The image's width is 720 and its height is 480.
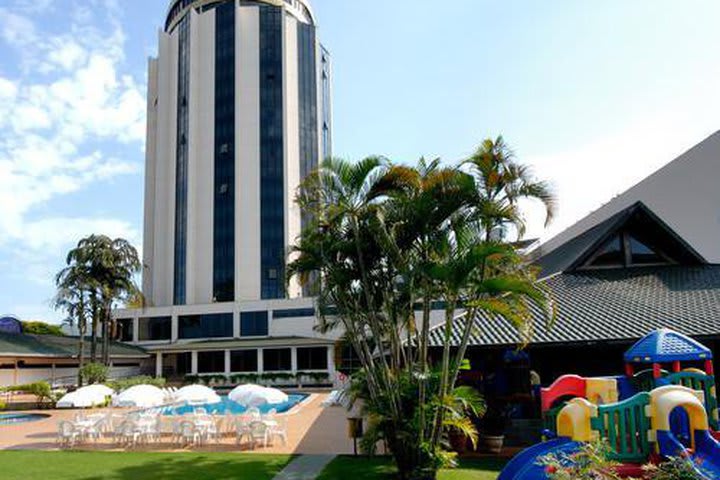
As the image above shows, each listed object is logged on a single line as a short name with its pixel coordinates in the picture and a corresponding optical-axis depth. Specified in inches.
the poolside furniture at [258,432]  628.7
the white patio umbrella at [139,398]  775.1
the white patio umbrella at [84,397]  847.7
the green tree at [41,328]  2574.6
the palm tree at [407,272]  424.5
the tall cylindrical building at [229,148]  2289.6
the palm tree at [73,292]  1412.4
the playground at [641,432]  306.2
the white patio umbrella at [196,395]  832.5
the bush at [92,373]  1293.1
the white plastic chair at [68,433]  665.6
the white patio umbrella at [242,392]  802.8
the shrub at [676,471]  243.8
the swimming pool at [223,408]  973.2
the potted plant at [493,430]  531.8
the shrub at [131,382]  1269.1
